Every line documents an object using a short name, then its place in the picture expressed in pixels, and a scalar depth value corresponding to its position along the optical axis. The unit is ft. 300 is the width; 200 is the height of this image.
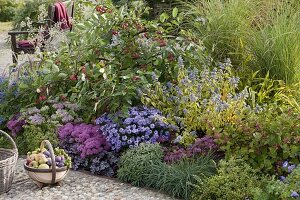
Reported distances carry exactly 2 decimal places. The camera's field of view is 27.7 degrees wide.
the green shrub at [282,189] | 11.23
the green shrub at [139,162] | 14.07
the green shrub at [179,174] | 13.27
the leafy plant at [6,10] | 64.54
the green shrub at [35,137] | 16.15
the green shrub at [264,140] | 12.97
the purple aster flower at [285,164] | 12.04
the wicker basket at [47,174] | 13.53
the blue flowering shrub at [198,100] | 14.78
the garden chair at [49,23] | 28.30
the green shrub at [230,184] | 12.30
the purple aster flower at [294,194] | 10.77
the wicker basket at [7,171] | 13.38
